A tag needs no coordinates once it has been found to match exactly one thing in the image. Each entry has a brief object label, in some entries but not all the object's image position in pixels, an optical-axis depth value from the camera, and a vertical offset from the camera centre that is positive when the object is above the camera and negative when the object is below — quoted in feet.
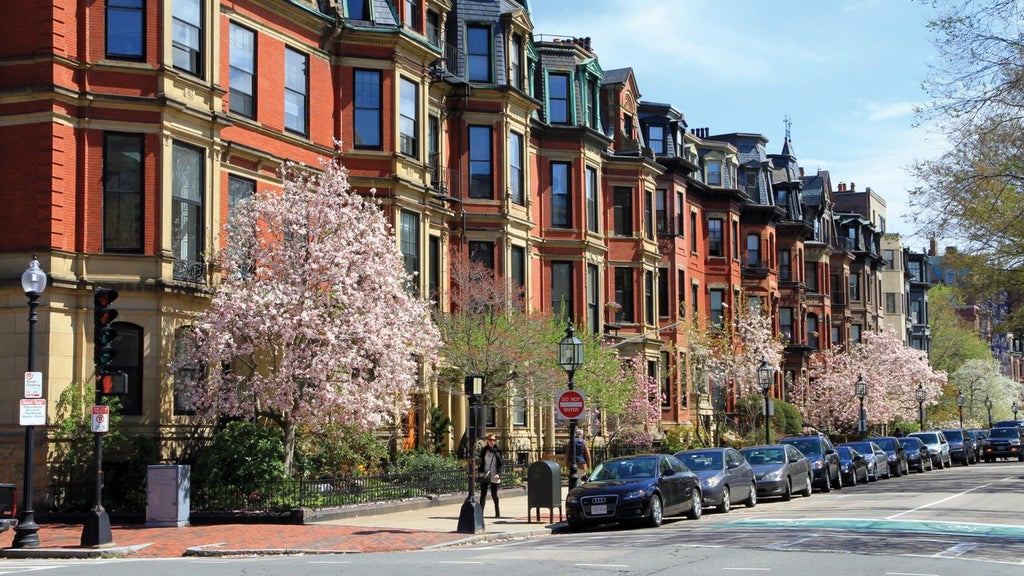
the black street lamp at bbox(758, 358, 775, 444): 135.85 +1.63
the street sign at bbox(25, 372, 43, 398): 66.80 +0.93
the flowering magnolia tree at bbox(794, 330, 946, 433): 229.04 +1.14
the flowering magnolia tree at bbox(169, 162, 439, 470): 81.71 +5.23
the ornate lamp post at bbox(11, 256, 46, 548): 64.95 -2.48
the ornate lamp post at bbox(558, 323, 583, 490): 87.81 +2.70
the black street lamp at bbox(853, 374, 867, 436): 175.73 -0.41
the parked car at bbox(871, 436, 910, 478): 153.38 -8.23
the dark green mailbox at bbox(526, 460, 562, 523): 81.46 -6.05
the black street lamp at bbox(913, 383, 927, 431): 220.02 -1.58
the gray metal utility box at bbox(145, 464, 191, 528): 76.74 -5.96
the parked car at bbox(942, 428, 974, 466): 194.59 -9.55
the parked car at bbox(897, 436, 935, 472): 165.17 -8.64
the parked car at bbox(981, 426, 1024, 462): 209.67 -10.07
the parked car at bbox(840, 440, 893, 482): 141.28 -8.14
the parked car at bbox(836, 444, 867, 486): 131.03 -8.18
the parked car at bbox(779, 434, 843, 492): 119.14 -6.84
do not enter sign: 85.25 -0.75
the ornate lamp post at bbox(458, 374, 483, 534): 74.74 -3.84
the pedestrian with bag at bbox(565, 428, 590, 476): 104.63 -5.21
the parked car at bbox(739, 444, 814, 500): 104.12 -6.94
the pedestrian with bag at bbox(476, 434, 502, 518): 84.89 -5.15
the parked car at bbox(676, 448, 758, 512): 91.25 -6.46
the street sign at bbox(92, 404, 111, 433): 66.44 -0.98
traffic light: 66.85 +3.98
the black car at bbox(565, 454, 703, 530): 77.05 -6.46
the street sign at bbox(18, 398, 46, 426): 65.82 -0.60
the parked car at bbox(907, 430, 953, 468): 176.96 -8.56
